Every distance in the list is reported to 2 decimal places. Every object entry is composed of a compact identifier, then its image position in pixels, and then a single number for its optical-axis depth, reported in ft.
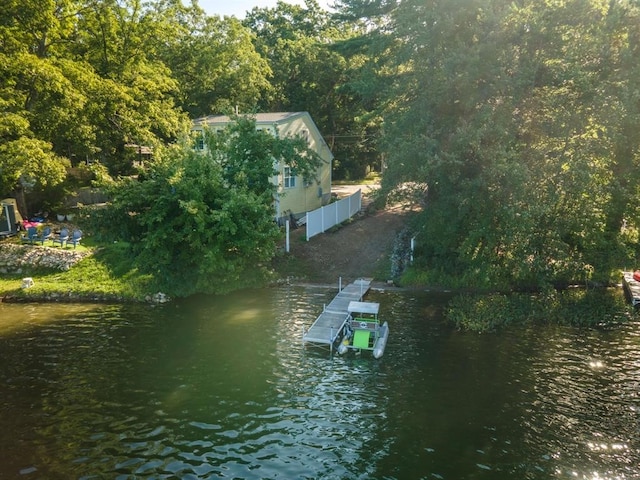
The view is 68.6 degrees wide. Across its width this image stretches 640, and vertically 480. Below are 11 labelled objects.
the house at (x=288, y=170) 102.27
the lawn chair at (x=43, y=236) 89.10
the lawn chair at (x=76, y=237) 87.10
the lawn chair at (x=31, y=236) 87.40
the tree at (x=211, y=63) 126.72
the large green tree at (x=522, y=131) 61.46
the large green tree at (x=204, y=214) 73.15
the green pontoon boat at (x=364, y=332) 53.78
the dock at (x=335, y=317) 55.47
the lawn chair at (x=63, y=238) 86.79
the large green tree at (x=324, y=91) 162.61
